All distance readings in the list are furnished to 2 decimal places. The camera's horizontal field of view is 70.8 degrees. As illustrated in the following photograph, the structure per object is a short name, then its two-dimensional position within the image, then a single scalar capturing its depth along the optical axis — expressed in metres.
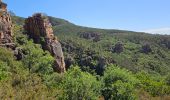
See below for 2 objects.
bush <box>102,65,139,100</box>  17.58
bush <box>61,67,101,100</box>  14.97
